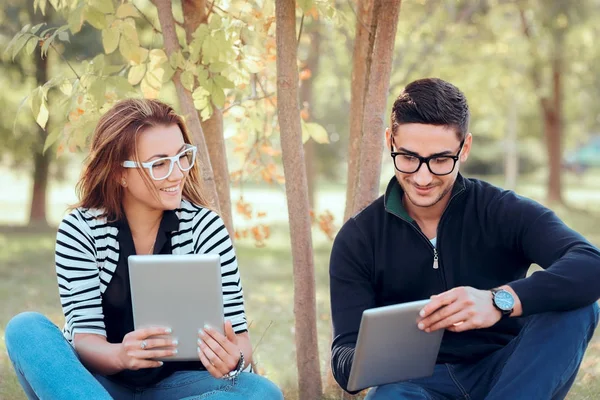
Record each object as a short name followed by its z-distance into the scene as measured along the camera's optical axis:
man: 2.66
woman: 2.68
